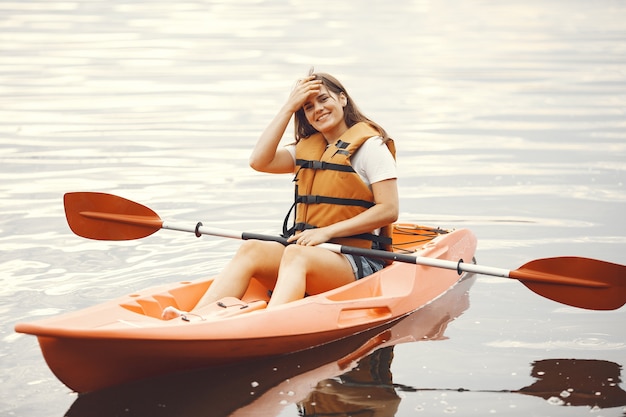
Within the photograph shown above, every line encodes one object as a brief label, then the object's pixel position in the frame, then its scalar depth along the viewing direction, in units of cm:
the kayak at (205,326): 712
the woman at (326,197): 873
